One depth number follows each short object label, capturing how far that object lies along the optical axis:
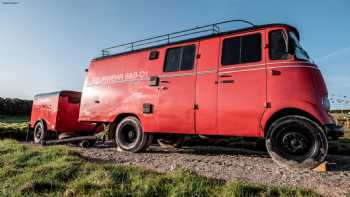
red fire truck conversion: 5.20
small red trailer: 10.88
